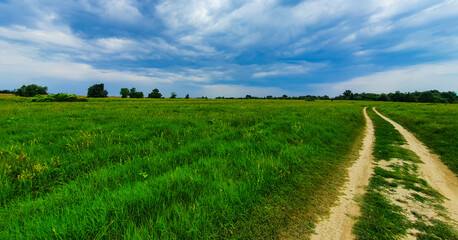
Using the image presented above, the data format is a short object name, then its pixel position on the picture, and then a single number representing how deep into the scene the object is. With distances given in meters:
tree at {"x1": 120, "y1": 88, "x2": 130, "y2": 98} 109.62
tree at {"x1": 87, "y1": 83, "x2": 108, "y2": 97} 90.31
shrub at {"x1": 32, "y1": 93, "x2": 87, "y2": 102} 41.62
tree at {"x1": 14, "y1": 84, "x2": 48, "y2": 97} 81.50
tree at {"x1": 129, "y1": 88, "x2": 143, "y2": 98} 110.56
